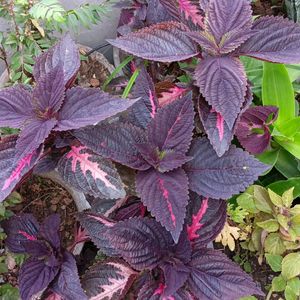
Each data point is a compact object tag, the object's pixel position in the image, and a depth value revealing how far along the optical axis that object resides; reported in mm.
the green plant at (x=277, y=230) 1210
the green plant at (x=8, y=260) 1160
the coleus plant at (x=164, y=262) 955
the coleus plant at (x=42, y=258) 1023
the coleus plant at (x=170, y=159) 921
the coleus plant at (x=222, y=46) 935
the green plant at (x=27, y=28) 1201
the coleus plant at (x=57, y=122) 876
